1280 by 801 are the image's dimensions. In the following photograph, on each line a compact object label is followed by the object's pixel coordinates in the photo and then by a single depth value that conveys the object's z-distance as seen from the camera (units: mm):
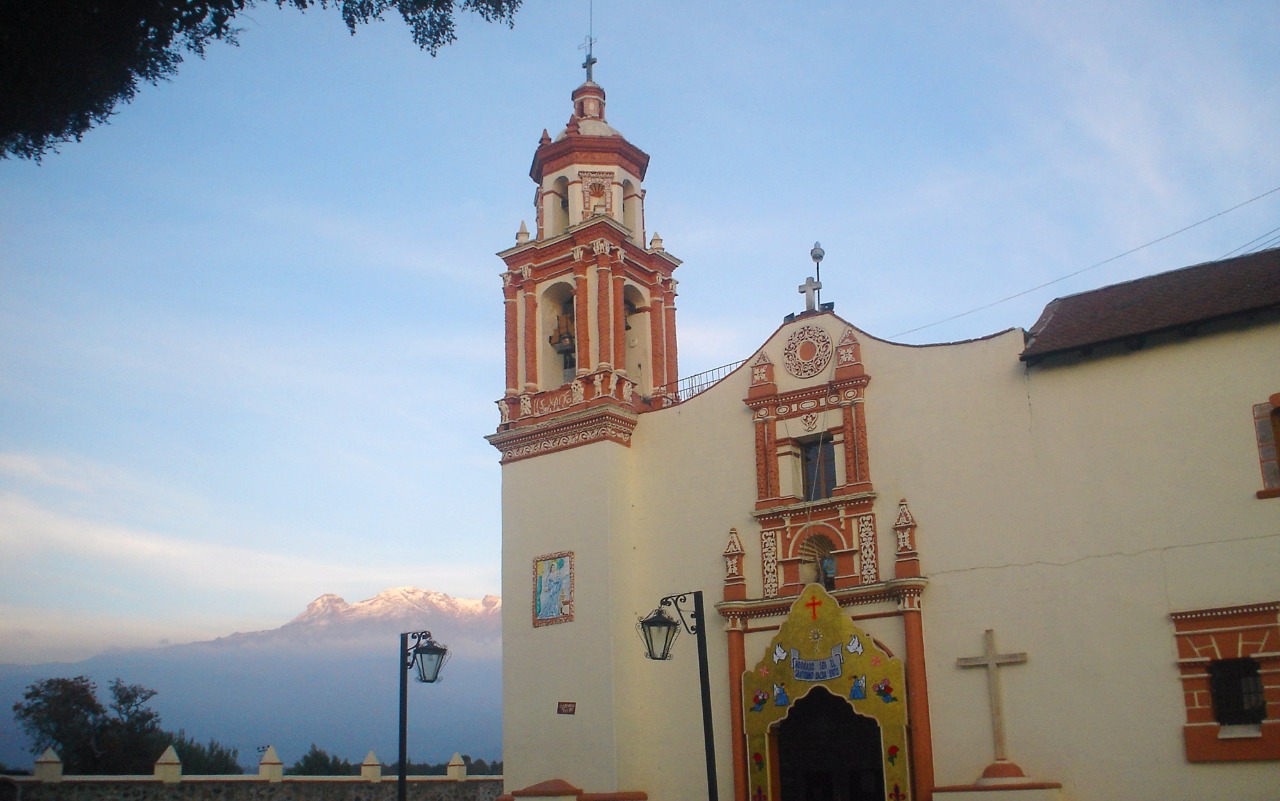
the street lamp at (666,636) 12883
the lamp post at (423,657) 15078
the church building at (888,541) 15391
